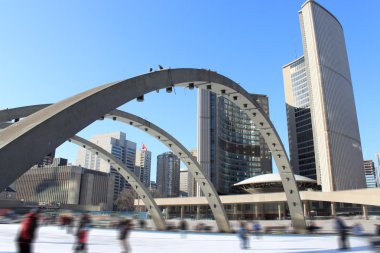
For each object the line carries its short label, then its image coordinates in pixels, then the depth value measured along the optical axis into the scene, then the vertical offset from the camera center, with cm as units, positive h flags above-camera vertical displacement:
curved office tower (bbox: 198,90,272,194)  13075 +2445
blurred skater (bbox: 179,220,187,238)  2400 -179
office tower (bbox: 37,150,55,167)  18274 +2337
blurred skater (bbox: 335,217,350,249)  1377 -110
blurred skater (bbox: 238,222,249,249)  1559 -141
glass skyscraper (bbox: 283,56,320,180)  15462 +3941
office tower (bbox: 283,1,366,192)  11562 +3715
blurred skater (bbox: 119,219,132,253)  1223 -102
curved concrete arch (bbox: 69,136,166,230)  3346 +162
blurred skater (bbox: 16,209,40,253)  772 -66
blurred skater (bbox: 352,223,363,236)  1938 -150
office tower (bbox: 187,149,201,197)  14519 +750
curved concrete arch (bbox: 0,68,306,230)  891 +290
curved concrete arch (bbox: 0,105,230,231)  2733 +425
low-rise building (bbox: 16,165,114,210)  16032 +918
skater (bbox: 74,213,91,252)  1193 -120
